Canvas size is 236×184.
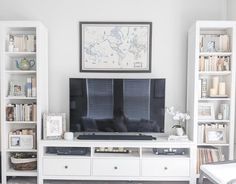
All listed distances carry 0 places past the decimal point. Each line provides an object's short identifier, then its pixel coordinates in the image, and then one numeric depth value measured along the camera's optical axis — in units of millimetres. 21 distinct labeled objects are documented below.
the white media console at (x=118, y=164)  3514
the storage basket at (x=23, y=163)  3650
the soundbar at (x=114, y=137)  3668
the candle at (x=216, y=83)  3695
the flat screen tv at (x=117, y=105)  3762
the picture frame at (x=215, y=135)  3637
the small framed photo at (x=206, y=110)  3699
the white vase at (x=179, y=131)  3676
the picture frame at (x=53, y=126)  3627
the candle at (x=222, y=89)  3660
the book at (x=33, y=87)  3680
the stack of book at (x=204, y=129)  3639
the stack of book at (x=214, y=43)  3670
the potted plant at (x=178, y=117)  3689
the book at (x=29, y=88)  3697
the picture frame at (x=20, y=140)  3697
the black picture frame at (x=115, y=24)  3932
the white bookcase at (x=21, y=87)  3602
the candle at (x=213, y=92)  3666
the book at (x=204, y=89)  3681
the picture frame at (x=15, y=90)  3754
